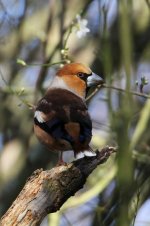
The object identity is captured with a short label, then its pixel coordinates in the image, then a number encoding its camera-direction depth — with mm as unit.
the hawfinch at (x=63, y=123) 6543
